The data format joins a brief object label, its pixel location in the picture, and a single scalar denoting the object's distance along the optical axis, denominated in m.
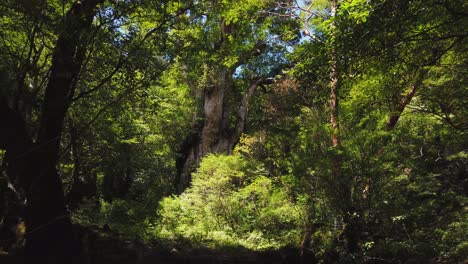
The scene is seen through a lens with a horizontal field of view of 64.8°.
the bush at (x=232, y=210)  9.36
